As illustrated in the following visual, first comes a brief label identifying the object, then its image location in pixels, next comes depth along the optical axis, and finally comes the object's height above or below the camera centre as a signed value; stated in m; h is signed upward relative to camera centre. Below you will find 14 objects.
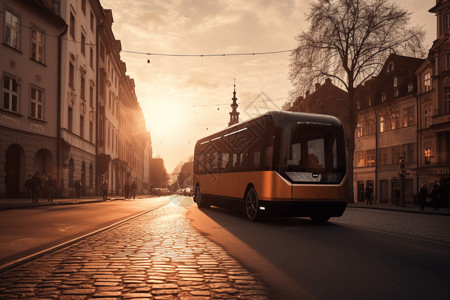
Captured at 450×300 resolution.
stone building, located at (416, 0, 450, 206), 36.19 +5.18
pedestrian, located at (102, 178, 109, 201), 33.47 -1.12
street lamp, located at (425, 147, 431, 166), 38.72 +1.61
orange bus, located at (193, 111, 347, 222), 12.07 +0.20
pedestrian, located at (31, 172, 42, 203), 23.17 -0.65
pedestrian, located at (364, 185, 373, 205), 36.96 -1.58
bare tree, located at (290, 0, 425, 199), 30.41 +8.73
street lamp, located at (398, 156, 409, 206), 29.64 -0.18
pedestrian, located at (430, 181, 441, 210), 26.16 -1.13
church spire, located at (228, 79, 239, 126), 82.29 +10.90
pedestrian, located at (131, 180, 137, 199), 45.76 -1.37
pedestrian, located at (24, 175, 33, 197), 23.67 -0.57
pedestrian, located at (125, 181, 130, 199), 42.46 -1.56
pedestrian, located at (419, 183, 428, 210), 25.92 -1.15
